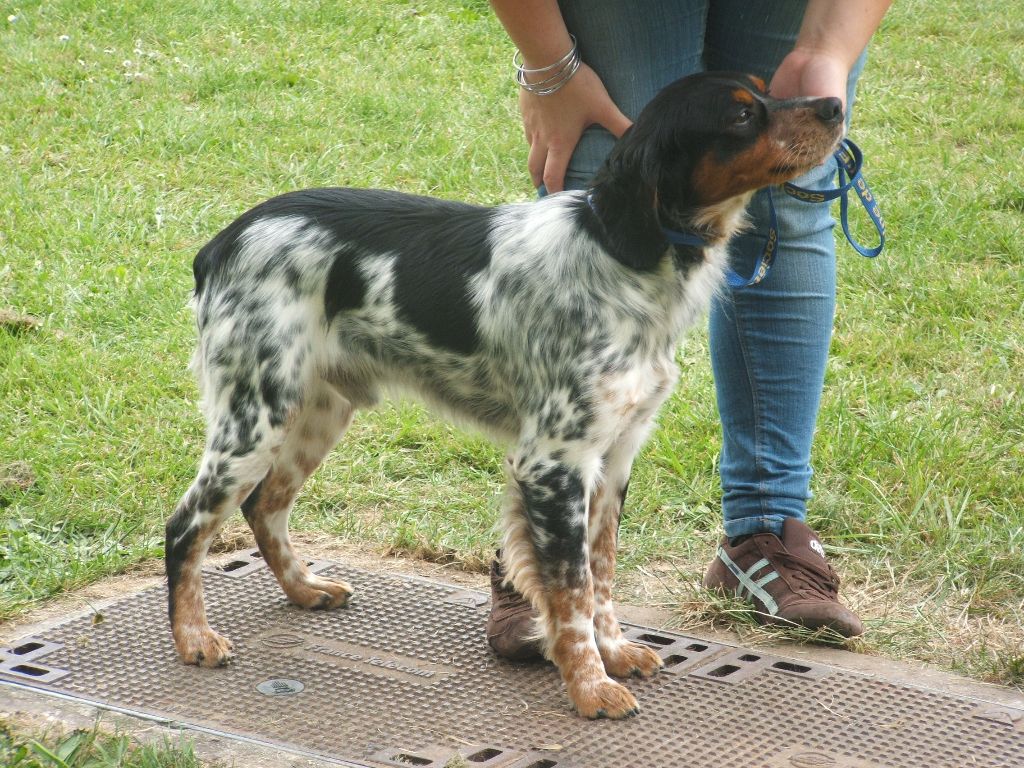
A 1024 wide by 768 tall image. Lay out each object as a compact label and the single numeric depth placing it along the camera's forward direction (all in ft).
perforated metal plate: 20.02
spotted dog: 20.75
